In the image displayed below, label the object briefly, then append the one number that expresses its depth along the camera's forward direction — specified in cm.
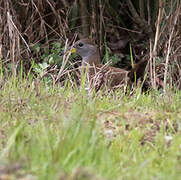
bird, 1047
